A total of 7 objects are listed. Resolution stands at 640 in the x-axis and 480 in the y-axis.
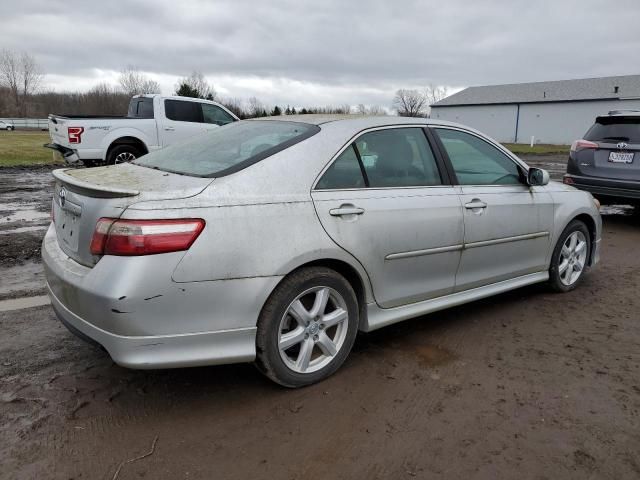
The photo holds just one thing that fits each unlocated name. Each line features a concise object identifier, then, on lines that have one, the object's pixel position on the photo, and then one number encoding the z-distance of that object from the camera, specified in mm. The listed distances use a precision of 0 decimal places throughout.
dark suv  7859
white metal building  52031
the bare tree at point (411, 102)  89750
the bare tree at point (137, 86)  79625
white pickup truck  11672
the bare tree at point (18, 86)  91312
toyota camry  2562
